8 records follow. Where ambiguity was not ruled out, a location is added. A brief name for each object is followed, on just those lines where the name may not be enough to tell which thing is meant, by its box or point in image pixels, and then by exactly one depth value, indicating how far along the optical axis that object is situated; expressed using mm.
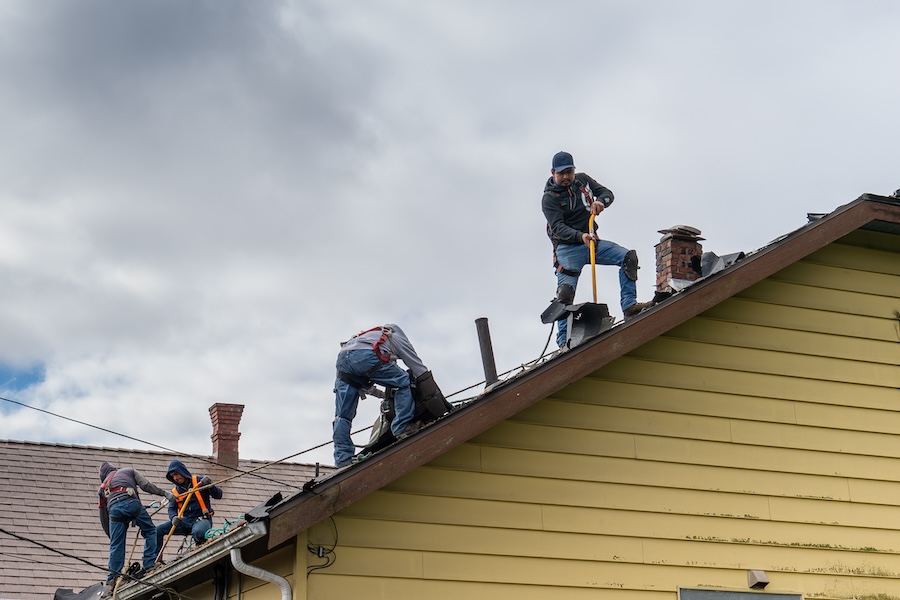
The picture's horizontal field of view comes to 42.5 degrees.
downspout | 7672
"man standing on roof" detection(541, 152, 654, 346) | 10562
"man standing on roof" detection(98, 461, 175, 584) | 13867
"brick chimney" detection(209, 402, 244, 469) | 22469
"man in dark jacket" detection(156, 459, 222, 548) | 13008
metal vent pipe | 9531
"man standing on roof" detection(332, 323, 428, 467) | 9547
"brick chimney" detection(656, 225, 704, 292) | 10391
